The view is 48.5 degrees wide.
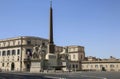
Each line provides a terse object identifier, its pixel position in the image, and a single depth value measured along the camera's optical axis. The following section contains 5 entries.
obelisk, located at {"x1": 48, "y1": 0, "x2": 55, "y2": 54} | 34.22
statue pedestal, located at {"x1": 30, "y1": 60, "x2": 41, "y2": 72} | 34.32
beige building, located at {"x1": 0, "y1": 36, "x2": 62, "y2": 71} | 55.88
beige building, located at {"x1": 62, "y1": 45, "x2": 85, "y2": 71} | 67.42
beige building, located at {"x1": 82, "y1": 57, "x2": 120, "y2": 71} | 61.19
